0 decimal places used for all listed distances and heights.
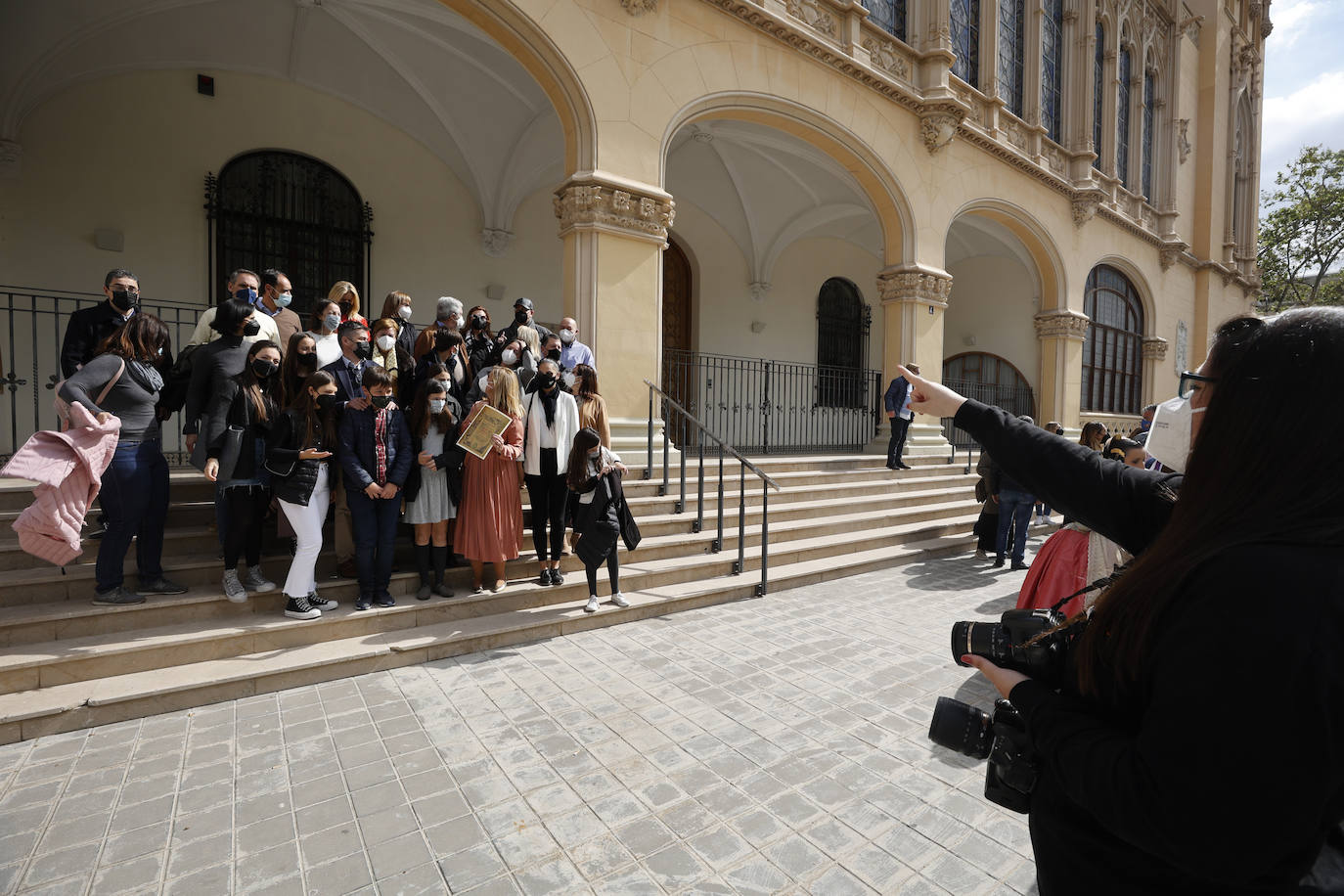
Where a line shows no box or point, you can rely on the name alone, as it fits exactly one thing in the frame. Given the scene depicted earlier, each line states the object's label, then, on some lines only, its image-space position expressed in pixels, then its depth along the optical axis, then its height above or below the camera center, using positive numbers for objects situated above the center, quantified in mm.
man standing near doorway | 10227 +209
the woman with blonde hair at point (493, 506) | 4973 -579
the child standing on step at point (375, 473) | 4516 -307
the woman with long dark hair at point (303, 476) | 4234 -317
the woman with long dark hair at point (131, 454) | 3926 -168
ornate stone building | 7641 +4344
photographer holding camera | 774 -314
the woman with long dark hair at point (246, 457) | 4188 -183
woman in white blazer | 5309 -179
